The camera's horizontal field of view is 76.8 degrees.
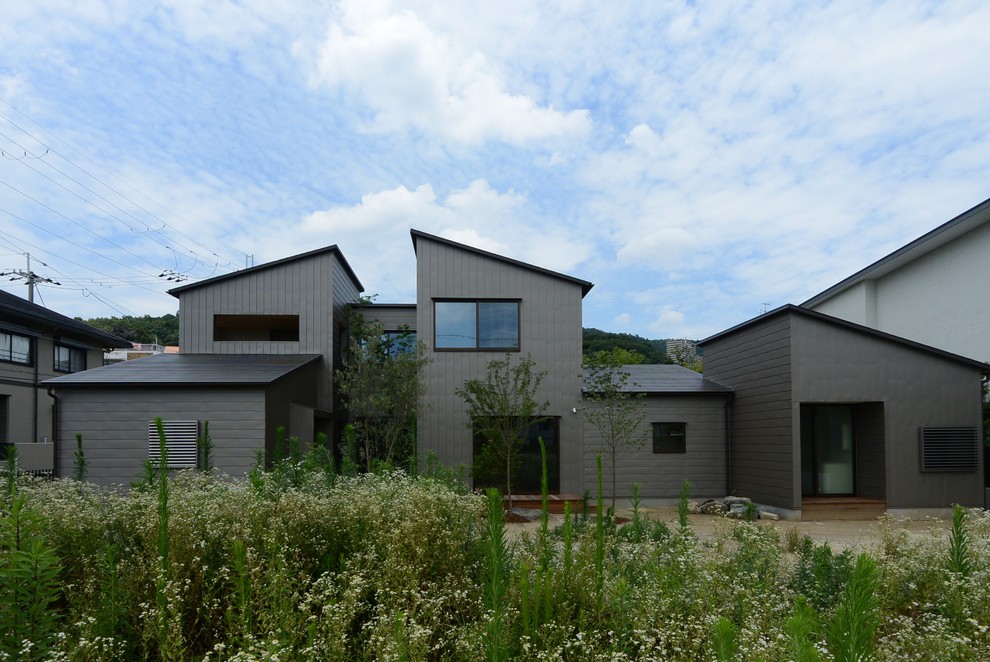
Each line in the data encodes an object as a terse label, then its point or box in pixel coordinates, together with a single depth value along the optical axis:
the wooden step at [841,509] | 13.49
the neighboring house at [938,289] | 16.40
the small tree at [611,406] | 14.52
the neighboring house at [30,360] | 22.00
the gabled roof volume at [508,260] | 15.20
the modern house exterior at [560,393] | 12.62
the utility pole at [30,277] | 33.97
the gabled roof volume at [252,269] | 15.94
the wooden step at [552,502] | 13.69
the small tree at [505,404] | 13.55
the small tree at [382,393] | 14.41
